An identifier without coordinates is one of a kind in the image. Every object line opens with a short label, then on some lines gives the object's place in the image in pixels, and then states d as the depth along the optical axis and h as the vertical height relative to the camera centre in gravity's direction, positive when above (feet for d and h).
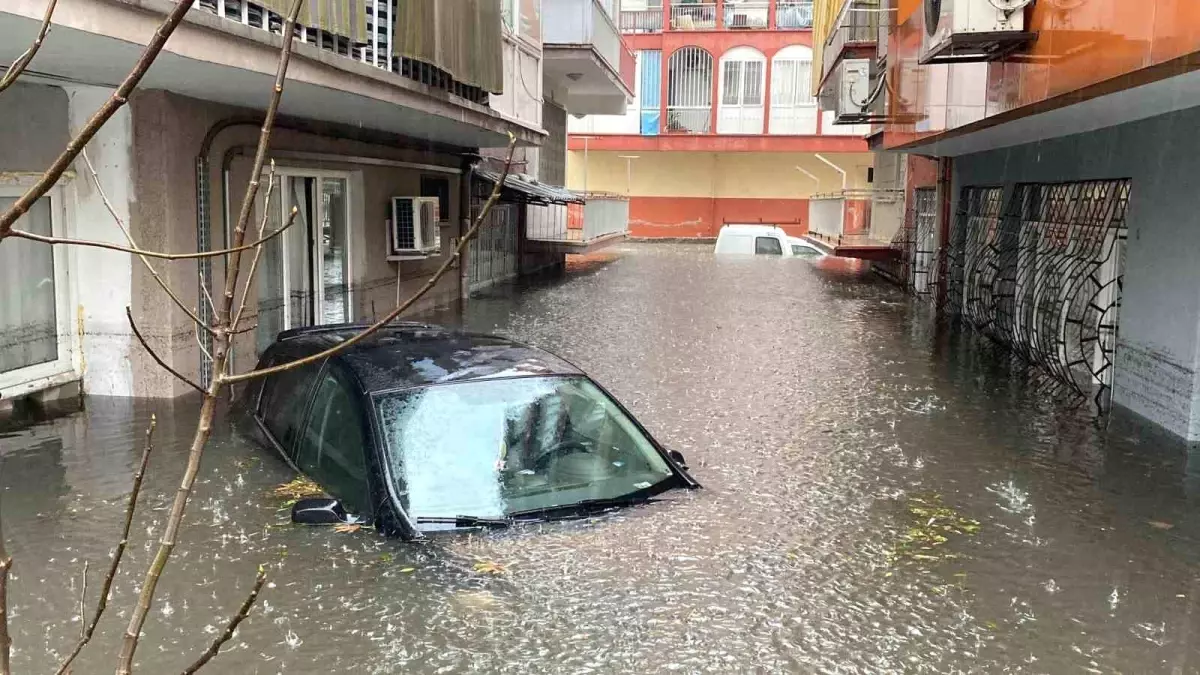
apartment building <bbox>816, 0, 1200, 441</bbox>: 23.76 +1.80
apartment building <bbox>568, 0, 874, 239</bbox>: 122.21 +15.16
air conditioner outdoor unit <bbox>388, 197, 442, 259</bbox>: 43.75 -0.62
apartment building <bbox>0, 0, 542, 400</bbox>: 22.43 +1.89
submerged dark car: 15.88 -3.71
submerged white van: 93.97 -2.07
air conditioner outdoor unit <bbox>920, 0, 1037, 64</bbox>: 29.91 +5.87
